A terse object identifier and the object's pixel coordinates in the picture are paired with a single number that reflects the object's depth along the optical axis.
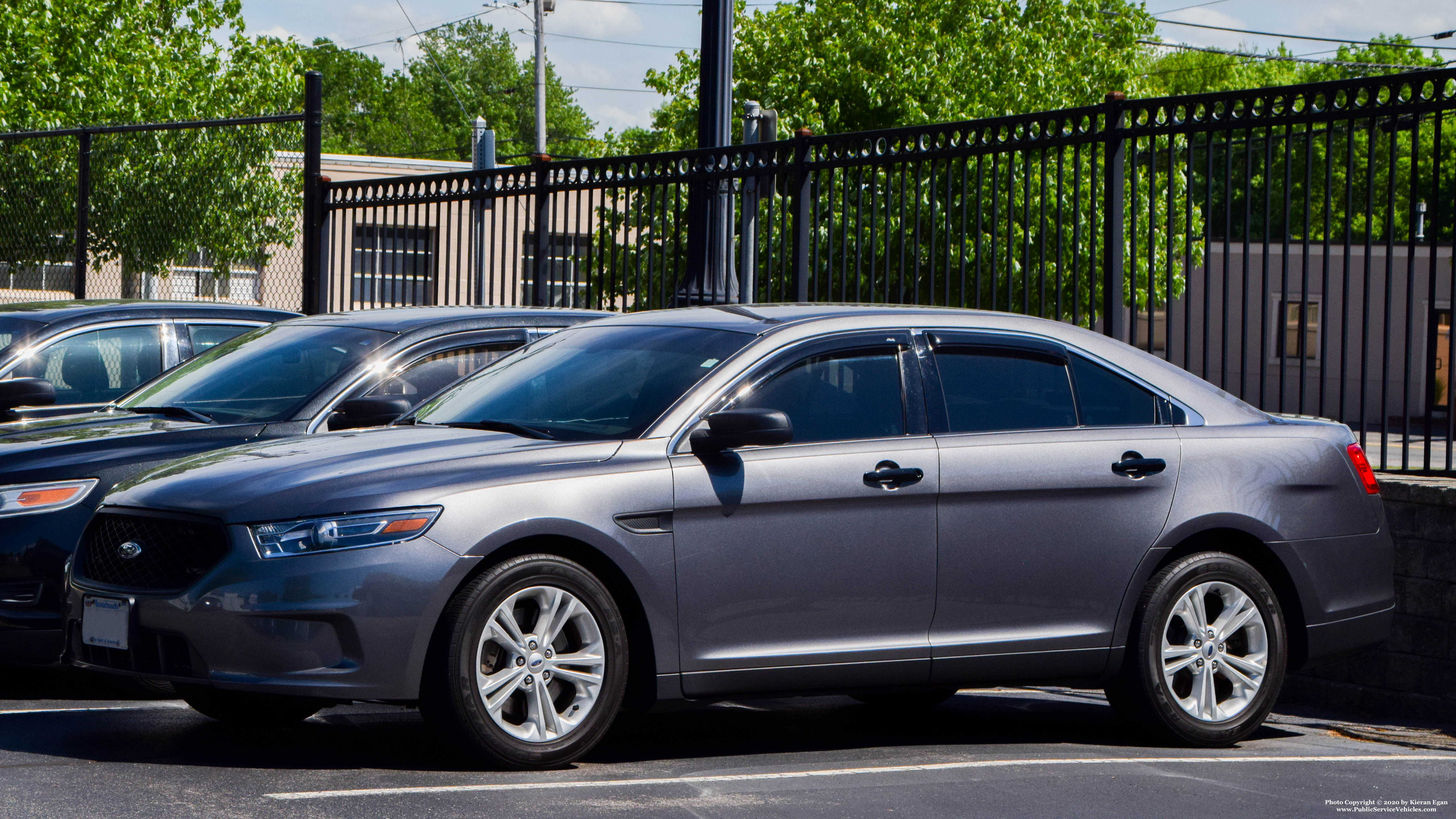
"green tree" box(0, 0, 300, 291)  17.97
